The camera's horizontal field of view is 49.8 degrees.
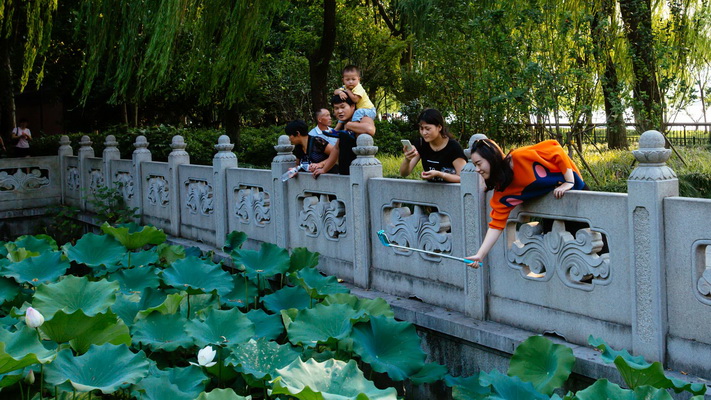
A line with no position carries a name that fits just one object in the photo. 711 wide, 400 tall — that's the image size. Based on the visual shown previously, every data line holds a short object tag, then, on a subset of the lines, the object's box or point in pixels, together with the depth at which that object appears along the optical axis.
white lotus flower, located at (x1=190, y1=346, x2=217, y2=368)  3.68
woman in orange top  4.28
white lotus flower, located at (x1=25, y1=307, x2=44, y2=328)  3.62
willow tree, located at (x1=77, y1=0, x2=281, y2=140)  9.18
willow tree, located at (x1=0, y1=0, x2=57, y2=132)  11.45
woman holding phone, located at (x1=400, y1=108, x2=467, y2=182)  5.18
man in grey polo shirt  6.59
